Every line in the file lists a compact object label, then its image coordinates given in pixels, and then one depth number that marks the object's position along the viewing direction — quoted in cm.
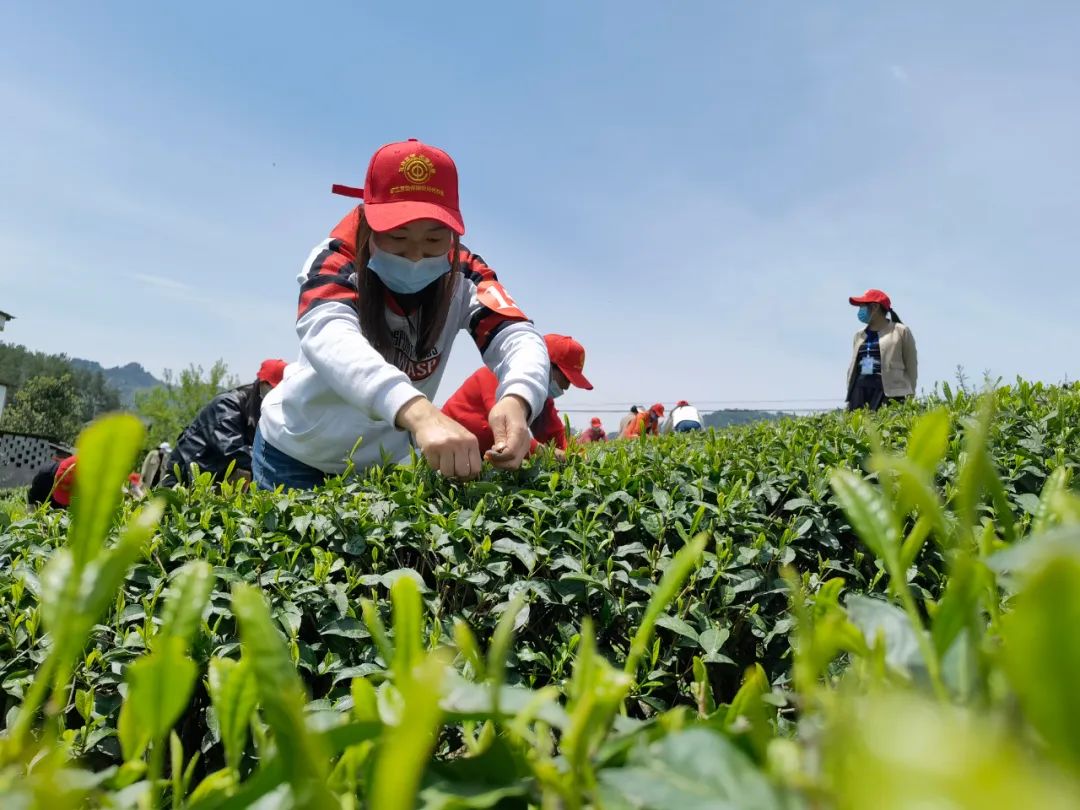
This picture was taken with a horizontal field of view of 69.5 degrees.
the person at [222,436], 473
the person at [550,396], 388
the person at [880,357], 960
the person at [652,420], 1415
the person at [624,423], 1614
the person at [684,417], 1408
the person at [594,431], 1474
